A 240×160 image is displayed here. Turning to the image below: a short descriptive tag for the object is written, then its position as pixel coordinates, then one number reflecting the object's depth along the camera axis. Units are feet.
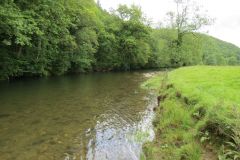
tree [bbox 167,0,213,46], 116.25
